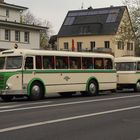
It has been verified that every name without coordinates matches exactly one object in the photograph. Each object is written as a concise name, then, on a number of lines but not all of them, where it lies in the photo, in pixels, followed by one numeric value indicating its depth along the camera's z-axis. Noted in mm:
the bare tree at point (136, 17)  52197
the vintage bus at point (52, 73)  18624
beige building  71722
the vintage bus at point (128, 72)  26878
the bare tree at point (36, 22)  84966
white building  44845
